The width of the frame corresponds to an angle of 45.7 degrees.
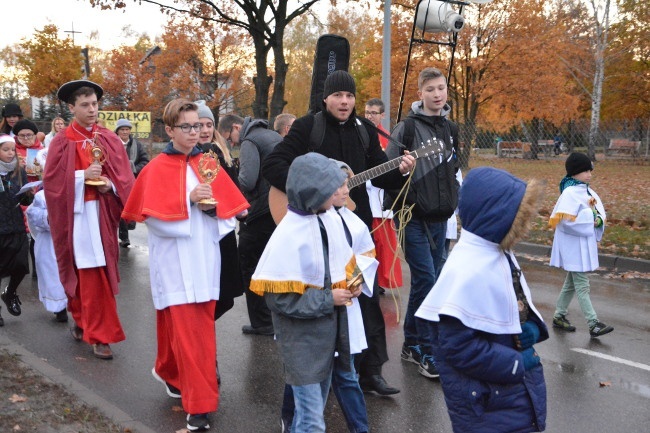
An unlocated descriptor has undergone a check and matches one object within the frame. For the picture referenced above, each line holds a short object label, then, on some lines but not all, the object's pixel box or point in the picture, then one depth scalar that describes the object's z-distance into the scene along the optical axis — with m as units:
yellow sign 29.05
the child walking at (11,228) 7.67
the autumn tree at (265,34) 19.67
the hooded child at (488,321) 3.00
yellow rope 5.70
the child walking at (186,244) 4.85
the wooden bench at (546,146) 25.02
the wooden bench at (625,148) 24.94
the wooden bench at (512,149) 21.80
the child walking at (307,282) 3.84
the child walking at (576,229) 7.41
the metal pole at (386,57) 14.48
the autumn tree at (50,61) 37.22
